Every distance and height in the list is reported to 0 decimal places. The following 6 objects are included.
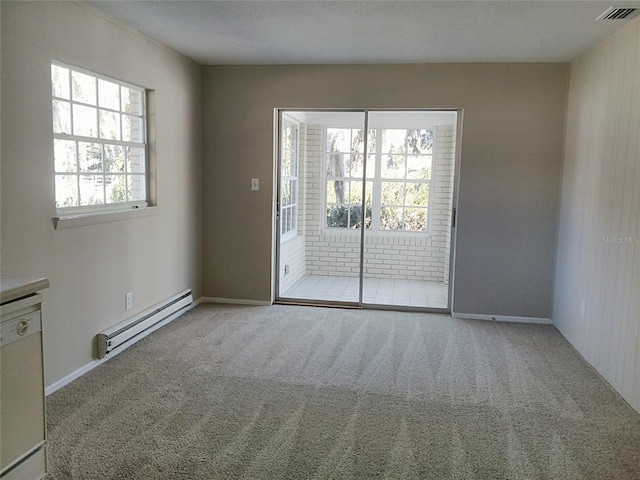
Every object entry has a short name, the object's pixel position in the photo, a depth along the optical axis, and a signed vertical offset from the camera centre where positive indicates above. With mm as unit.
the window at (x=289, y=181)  5988 +65
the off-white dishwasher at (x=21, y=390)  1819 -767
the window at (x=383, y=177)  6773 +151
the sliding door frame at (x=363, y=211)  4922 -268
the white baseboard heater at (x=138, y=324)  3553 -1085
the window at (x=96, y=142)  3215 +272
